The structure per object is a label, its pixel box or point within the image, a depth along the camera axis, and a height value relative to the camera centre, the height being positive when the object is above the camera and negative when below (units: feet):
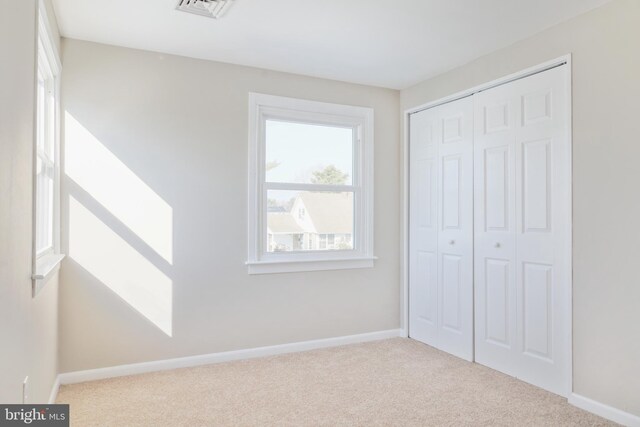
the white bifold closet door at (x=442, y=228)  11.77 -0.33
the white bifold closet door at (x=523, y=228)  9.41 -0.27
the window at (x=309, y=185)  12.19 +0.89
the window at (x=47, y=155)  8.23 +1.23
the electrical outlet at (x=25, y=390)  5.97 -2.41
